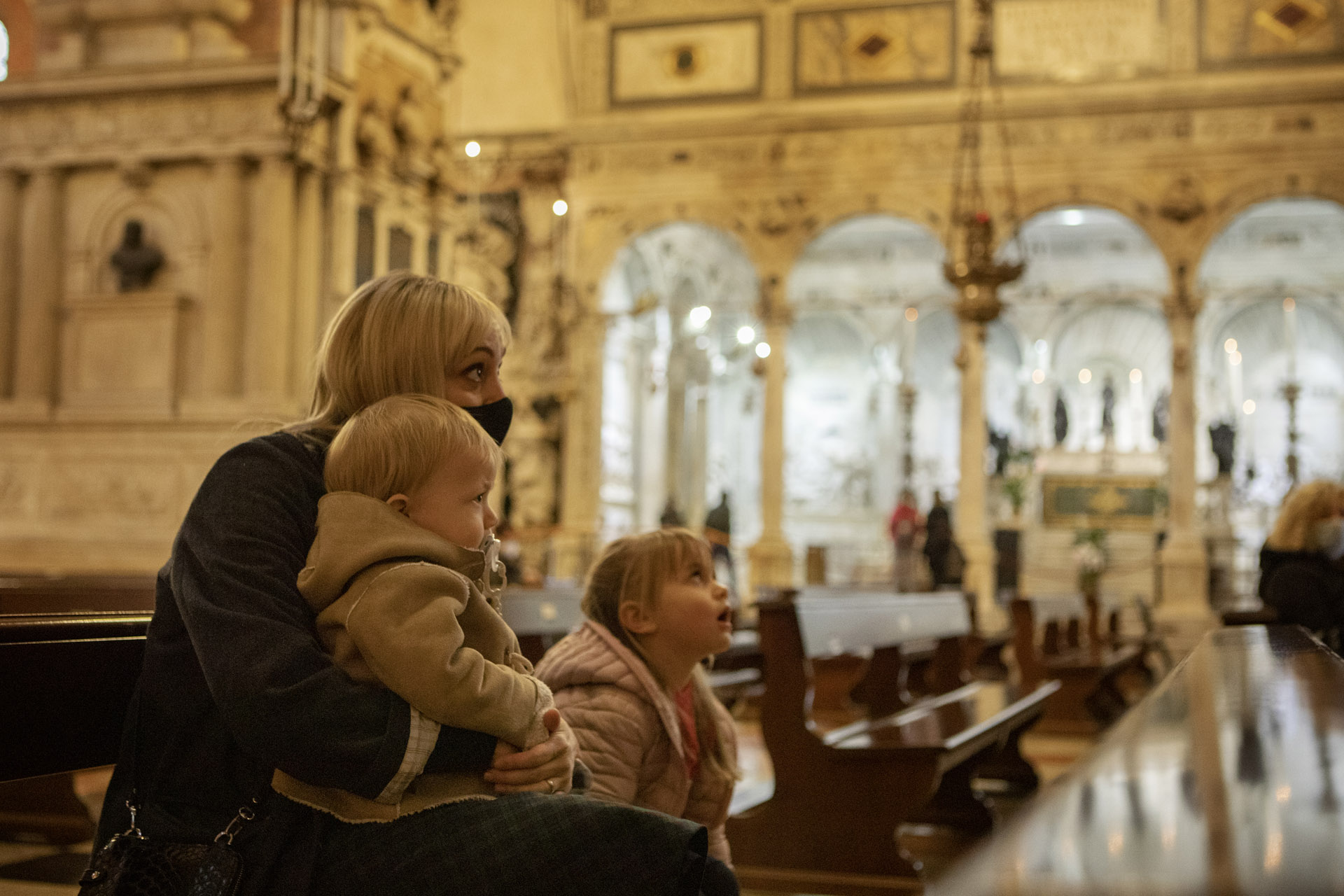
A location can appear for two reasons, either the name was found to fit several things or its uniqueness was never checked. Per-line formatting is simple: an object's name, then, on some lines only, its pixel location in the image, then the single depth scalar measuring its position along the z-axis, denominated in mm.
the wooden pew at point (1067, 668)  9203
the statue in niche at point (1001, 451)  22766
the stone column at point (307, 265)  10531
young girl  2836
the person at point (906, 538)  16703
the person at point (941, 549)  16578
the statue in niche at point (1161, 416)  23594
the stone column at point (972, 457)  18969
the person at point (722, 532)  17156
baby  1798
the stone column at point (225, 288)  10312
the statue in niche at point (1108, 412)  23328
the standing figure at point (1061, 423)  23406
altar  21875
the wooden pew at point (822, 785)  4465
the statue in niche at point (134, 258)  10422
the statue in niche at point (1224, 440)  21359
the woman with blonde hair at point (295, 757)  1768
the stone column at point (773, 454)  19641
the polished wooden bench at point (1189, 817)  681
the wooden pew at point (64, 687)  1955
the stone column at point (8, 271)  10828
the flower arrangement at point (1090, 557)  13188
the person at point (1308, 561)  6148
